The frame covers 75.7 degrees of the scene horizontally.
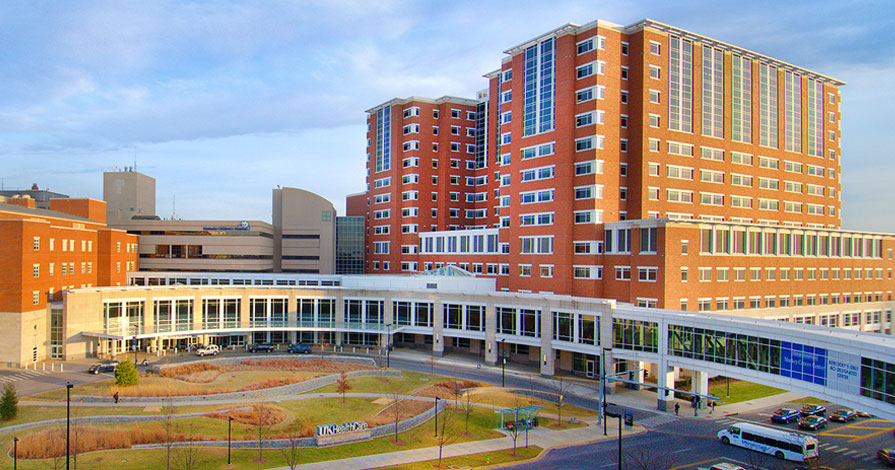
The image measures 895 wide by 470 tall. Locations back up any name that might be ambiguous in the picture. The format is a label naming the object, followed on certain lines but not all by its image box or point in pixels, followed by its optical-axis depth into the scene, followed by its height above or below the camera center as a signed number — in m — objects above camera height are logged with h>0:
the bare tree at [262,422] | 37.89 -14.09
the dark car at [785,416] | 49.22 -15.41
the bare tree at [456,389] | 50.09 -14.83
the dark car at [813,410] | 51.19 -15.51
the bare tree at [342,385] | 53.09 -14.42
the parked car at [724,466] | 34.98 -14.05
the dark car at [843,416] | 51.12 -16.02
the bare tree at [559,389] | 53.32 -15.43
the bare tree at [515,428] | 40.86 -14.94
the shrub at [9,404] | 41.34 -12.59
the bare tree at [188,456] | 34.12 -13.88
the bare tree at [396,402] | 46.76 -14.68
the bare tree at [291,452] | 34.74 -14.32
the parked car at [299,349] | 72.88 -14.78
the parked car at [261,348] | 72.44 -14.54
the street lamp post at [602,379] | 48.03 -12.18
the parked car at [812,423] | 48.17 -15.62
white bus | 39.38 -14.55
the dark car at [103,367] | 57.76 -13.80
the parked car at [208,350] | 68.44 -14.13
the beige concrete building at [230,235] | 97.38 -0.43
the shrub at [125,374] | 50.28 -12.54
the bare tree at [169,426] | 35.11 -13.78
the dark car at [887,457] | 39.15 -14.98
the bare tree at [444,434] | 41.53 -14.97
